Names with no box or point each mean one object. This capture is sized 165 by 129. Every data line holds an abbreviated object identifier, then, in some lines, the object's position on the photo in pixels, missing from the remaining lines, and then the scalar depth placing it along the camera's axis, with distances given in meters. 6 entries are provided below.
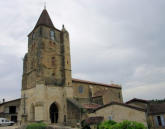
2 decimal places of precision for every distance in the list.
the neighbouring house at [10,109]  36.49
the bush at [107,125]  12.01
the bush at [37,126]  19.60
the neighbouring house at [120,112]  19.67
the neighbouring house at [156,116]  21.64
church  26.80
